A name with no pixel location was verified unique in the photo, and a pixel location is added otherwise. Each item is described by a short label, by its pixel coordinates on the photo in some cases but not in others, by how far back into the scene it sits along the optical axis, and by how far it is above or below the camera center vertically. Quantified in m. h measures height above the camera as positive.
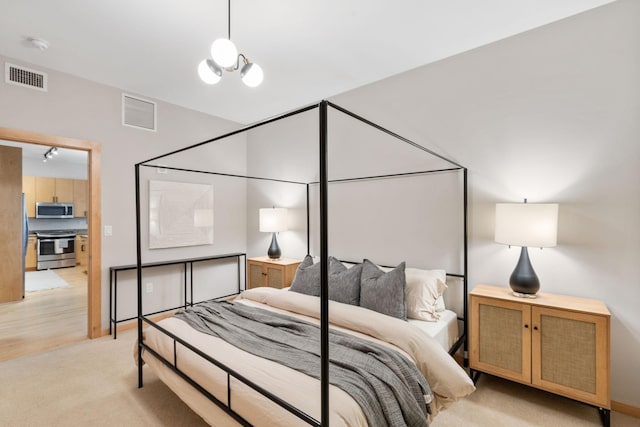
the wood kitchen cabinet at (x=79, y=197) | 7.82 +0.38
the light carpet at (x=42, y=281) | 5.52 -1.30
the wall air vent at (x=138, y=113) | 3.61 +1.18
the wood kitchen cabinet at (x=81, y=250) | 7.57 -0.91
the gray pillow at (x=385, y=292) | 2.45 -0.65
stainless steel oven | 7.01 -0.85
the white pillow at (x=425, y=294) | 2.51 -0.68
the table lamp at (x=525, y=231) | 2.18 -0.15
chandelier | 1.91 +0.97
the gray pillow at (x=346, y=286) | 2.71 -0.65
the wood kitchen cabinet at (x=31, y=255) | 6.96 -0.95
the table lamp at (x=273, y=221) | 3.99 -0.12
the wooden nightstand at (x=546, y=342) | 1.97 -0.90
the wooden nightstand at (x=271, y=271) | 3.80 -0.76
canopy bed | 1.49 -0.76
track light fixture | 6.26 +1.22
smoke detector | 2.57 +1.40
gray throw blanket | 1.49 -0.82
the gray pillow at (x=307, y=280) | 2.94 -0.67
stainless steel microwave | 7.19 +0.06
